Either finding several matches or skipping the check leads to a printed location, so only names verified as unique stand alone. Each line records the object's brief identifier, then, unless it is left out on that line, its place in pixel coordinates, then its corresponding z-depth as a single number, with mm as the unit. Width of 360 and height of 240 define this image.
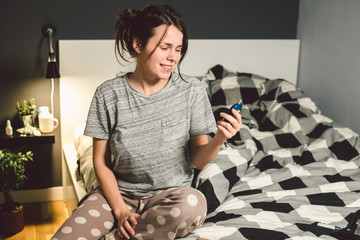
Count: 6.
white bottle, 2271
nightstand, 2215
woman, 1380
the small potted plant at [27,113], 2305
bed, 1447
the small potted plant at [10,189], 2127
